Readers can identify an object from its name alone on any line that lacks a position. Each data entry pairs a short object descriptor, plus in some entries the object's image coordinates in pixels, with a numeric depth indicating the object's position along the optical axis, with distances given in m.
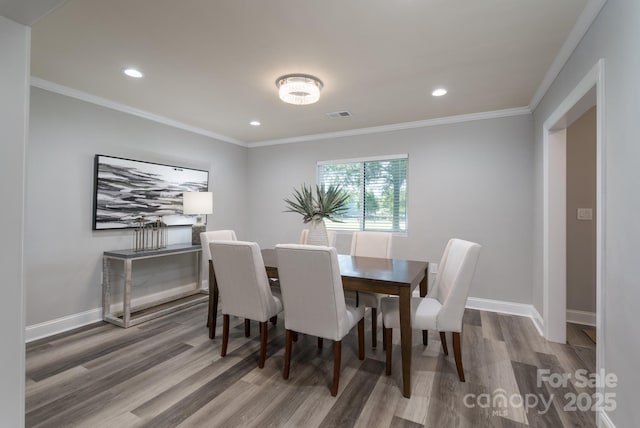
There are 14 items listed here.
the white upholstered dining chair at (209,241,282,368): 2.21
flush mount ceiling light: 2.53
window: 4.14
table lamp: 3.79
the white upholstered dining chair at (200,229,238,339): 2.86
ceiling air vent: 3.57
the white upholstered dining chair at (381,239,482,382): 1.99
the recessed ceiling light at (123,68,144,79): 2.54
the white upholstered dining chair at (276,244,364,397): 1.89
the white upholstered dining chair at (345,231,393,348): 3.21
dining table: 1.95
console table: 3.07
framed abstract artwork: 3.22
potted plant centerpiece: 2.73
